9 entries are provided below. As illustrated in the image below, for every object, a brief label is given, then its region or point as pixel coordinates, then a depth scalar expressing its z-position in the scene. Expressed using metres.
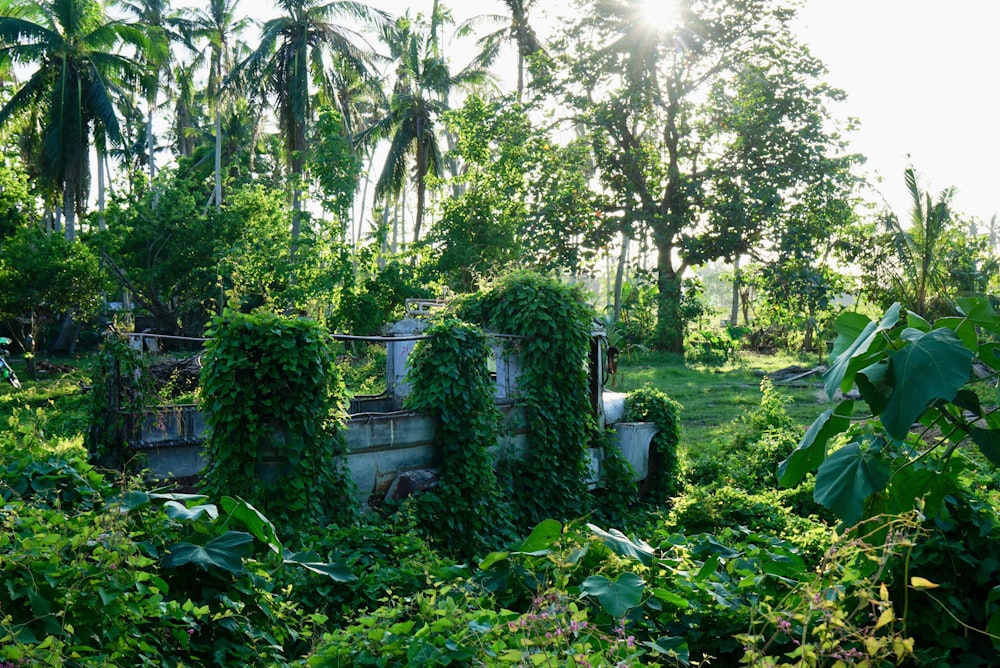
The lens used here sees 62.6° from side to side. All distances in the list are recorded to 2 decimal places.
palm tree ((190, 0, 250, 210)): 30.84
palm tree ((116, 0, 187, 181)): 27.58
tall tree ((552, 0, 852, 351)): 24.44
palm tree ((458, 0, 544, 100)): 31.69
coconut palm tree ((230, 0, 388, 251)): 29.30
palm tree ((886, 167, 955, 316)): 21.80
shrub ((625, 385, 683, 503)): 11.30
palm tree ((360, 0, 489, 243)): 32.22
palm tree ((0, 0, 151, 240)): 25.27
